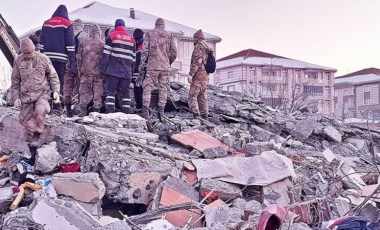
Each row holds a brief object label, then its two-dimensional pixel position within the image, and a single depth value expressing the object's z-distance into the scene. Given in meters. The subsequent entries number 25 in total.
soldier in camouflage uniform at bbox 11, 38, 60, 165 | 6.79
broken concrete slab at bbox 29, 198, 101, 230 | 4.67
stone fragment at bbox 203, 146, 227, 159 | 6.98
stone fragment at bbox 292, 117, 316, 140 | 9.76
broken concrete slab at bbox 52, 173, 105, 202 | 5.43
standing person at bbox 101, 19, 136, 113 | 8.75
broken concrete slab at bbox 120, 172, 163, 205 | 5.87
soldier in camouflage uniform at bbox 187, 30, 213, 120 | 9.47
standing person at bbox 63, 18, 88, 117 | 9.29
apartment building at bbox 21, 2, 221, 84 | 28.62
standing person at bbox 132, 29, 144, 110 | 9.61
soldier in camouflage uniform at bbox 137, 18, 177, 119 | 9.04
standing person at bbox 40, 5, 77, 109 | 8.80
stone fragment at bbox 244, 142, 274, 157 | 7.23
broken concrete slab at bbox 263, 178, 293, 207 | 5.96
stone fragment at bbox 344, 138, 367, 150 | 10.07
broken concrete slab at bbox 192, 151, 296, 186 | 6.14
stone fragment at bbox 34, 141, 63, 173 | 6.18
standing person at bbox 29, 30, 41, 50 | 10.07
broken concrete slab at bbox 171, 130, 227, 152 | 7.38
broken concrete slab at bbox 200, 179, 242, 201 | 5.88
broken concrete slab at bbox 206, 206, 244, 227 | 5.01
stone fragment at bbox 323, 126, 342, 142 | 9.84
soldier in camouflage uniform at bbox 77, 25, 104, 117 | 9.02
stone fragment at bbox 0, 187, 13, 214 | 5.43
